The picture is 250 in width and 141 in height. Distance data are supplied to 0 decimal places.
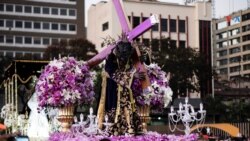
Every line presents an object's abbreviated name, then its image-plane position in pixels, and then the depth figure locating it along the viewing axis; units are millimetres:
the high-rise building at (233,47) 97188
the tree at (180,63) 53406
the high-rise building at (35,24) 79562
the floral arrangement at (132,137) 11995
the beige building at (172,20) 72312
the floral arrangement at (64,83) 13445
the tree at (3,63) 57369
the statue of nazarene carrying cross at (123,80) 12898
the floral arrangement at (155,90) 13516
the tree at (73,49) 57531
